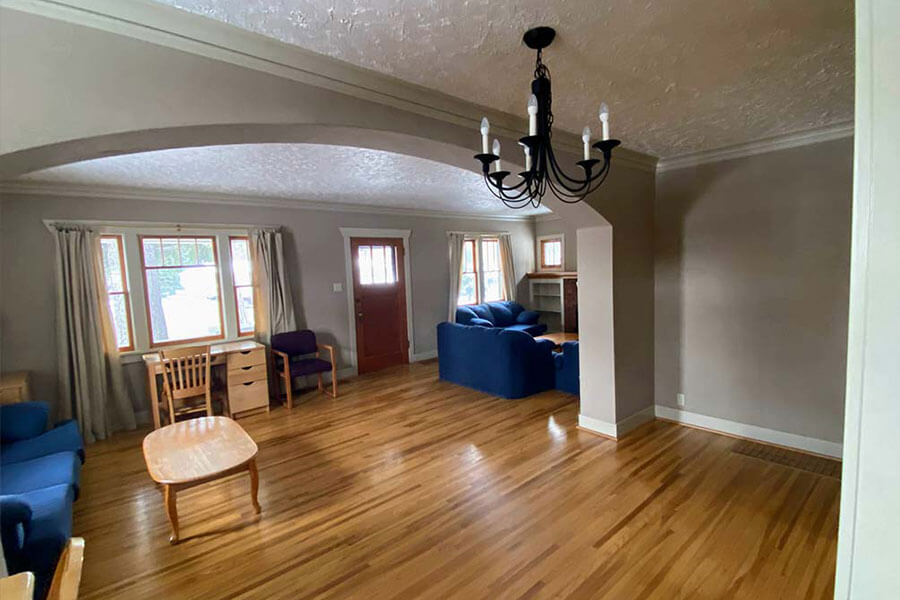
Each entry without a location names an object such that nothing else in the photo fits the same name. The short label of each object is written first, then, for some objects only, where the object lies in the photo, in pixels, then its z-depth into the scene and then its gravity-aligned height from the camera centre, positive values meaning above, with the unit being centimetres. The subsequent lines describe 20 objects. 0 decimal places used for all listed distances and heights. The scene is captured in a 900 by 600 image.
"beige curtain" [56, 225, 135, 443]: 377 -43
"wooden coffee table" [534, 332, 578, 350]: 578 -103
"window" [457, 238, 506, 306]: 726 -1
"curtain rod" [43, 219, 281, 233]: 374 +64
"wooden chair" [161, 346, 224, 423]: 386 -88
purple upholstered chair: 466 -93
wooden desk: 429 -96
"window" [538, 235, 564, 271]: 784 +32
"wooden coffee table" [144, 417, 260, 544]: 234 -105
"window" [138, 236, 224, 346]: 437 -4
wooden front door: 594 -39
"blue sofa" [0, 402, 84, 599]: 170 -106
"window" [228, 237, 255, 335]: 483 +1
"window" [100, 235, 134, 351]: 411 +0
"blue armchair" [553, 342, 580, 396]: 453 -112
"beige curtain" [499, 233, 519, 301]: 757 +9
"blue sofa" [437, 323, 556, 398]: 450 -103
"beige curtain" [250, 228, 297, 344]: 487 -3
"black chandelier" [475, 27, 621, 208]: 152 +53
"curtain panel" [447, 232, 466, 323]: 684 +8
